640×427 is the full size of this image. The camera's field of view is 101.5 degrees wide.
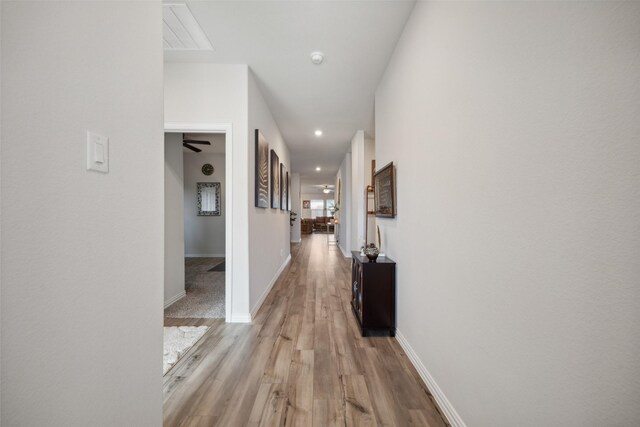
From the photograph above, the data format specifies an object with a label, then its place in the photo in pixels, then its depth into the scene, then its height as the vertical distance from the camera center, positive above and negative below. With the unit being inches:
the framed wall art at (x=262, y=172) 117.0 +18.4
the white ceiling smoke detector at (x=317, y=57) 97.3 +58.2
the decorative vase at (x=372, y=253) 93.7 -15.1
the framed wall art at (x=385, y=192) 93.7 +7.5
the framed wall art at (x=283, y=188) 191.3 +17.6
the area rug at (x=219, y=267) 203.4 -46.0
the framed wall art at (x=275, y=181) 152.9 +18.4
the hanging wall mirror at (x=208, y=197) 268.7 +13.3
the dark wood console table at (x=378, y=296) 91.4 -29.6
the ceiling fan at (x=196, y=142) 170.3 +45.3
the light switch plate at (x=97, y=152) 30.4 +6.9
